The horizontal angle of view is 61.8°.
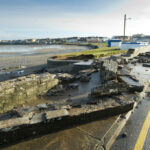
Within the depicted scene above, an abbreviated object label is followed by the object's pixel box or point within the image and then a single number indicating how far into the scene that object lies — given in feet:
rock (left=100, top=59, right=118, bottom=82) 18.66
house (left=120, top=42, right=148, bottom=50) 81.25
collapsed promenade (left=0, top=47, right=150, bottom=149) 8.97
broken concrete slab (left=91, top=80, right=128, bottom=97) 14.62
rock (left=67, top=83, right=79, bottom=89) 19.60
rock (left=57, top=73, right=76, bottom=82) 22.27
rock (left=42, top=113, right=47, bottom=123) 9.24
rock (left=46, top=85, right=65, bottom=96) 17.52
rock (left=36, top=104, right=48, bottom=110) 12.08
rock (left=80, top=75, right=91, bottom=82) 22.24
